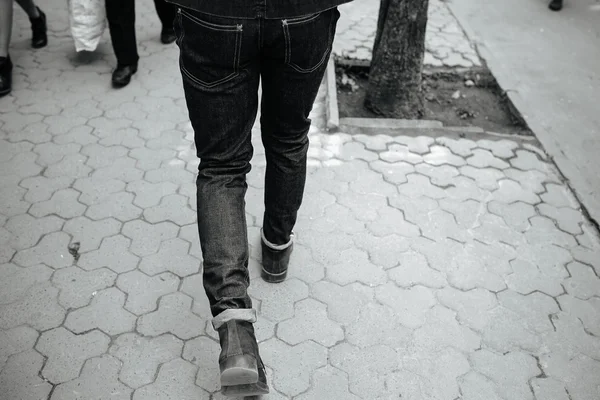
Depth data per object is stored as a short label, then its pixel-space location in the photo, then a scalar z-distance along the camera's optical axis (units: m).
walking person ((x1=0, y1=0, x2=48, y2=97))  3.86
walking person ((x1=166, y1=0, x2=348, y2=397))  1.59
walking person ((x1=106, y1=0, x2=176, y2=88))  3.77
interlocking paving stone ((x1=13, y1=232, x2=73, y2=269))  2.56
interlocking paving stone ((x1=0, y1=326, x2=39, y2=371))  2.13
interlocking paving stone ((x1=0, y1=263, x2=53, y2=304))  2.38
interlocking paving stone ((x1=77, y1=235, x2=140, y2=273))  2.57
